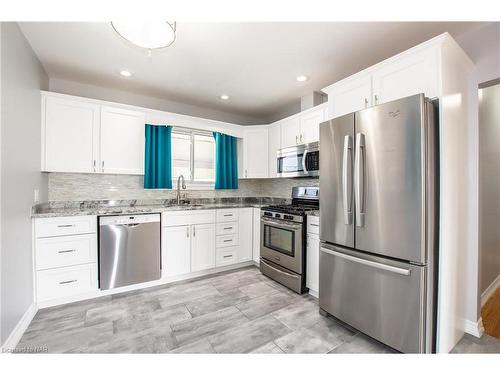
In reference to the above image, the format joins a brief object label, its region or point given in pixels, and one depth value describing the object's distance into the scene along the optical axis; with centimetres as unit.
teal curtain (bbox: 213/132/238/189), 383
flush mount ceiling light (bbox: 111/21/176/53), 147
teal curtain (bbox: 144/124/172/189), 322
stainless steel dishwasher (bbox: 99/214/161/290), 254
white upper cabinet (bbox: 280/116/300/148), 335
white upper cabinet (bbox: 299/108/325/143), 300
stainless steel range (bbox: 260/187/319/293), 264
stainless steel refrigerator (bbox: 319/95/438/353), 153
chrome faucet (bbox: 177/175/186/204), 351
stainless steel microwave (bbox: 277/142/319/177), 305
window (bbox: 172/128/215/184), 363
